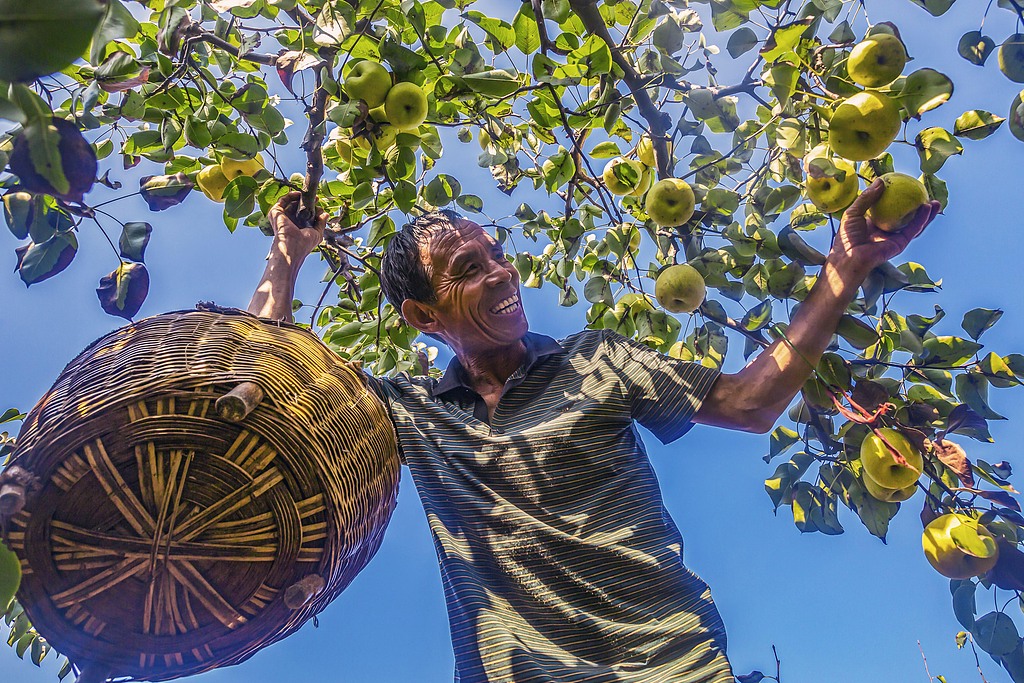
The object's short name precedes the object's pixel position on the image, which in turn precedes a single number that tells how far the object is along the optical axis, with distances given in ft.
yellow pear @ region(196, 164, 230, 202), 5.41
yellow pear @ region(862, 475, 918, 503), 4.66
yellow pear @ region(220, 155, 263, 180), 5.23
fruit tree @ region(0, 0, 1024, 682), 4.22
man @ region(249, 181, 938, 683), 3.50
